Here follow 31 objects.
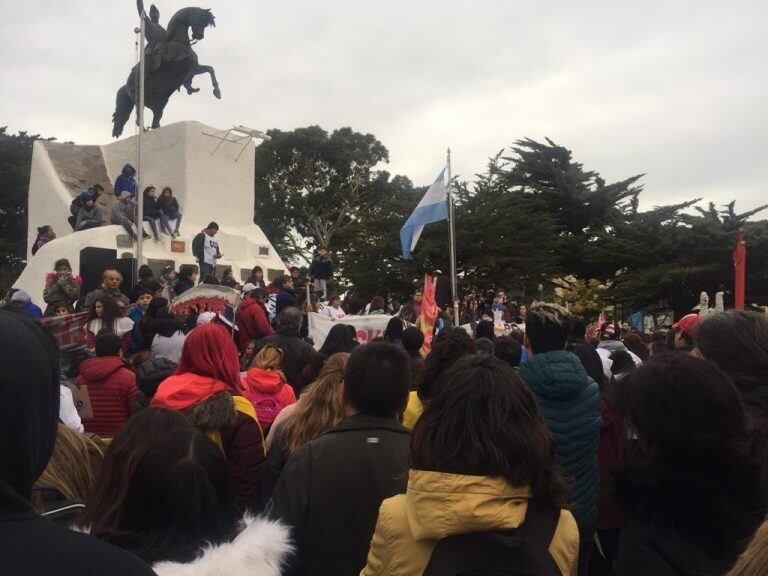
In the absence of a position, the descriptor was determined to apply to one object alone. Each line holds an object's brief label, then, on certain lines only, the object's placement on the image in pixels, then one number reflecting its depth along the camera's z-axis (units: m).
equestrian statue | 18.08
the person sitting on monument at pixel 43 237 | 17.42
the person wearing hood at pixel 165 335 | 5.93
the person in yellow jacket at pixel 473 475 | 1.66
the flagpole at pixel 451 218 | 13.74
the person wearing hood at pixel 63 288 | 8.69
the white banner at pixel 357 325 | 9.80
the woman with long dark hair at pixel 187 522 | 1.86
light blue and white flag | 13.96
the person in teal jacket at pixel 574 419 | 3.24
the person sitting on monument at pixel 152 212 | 16.83
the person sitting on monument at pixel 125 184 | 16.20
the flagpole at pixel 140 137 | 14.05
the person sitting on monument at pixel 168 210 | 16.75
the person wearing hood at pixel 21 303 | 6.45
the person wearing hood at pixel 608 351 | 5.65
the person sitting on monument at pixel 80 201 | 16.81
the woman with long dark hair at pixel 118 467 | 1.94
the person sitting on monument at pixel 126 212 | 16.12
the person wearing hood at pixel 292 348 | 5.27
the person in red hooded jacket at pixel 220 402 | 3.05
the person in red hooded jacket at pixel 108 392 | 4.52
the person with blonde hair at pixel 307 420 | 3.07
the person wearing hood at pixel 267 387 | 4.05
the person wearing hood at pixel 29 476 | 1.02
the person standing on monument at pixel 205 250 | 14.08
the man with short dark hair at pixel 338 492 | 2.46
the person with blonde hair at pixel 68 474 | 1.85
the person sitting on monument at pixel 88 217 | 16.92
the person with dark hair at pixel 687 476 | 1.79
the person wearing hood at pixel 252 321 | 7.80
